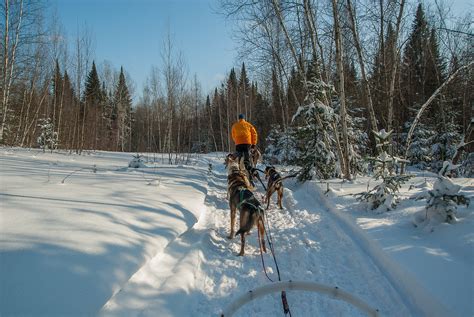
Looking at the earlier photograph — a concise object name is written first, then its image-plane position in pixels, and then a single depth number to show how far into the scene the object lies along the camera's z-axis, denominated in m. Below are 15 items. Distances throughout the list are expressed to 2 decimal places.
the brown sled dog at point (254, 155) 10.27
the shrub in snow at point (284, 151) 18.20
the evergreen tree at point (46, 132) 26.30
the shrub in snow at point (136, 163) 11.76
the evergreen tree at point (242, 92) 34.10
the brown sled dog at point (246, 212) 4.20
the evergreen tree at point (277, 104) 19.94
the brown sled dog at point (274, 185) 6.73
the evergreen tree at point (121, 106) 43.28
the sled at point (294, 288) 1.72
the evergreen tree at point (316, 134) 9.64
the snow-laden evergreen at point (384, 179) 5.44
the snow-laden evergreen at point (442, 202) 4.06
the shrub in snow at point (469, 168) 13.37
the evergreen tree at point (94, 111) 30.39
